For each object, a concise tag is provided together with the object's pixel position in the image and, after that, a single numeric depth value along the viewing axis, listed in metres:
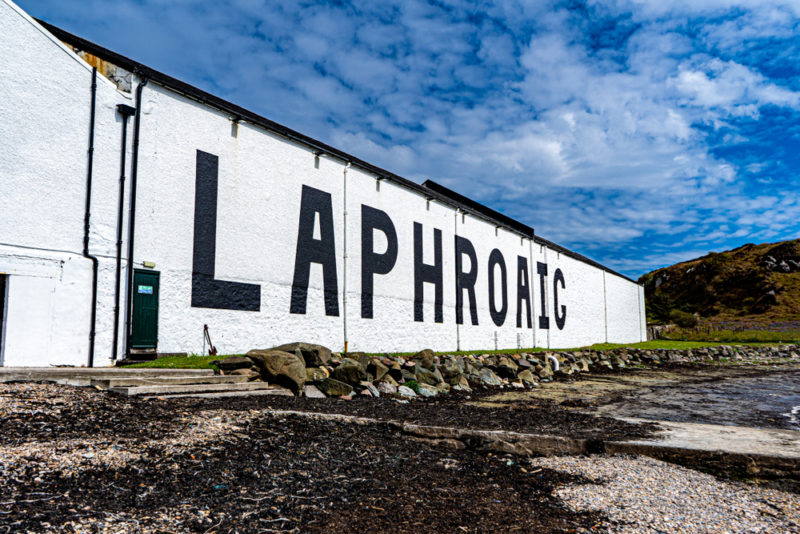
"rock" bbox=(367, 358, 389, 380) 12.20
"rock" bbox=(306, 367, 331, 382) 11.12
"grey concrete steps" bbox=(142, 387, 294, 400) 8.17
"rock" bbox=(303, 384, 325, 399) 10.18
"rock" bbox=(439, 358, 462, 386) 14.04
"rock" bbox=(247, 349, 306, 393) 10.12
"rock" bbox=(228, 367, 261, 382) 9.89
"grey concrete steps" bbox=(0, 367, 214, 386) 7.08
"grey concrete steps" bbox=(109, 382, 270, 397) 7.22
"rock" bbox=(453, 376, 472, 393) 13.63
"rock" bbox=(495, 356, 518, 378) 16.48
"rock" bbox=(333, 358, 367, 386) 11.39
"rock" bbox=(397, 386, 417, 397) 11.80
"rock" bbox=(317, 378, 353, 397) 10.57
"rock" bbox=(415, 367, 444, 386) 13.23
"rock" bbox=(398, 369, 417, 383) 12.91
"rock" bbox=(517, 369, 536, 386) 16.09
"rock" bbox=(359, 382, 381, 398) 11.20
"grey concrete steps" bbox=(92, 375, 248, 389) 7.53
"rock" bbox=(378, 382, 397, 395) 11.62
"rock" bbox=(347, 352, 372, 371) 12.29
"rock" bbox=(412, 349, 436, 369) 14.07
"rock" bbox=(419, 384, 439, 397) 12.23
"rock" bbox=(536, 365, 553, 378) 18.61
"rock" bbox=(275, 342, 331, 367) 11.55
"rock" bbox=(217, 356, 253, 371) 9.94
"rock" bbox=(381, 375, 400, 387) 12.28
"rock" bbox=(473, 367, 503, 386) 15.11
